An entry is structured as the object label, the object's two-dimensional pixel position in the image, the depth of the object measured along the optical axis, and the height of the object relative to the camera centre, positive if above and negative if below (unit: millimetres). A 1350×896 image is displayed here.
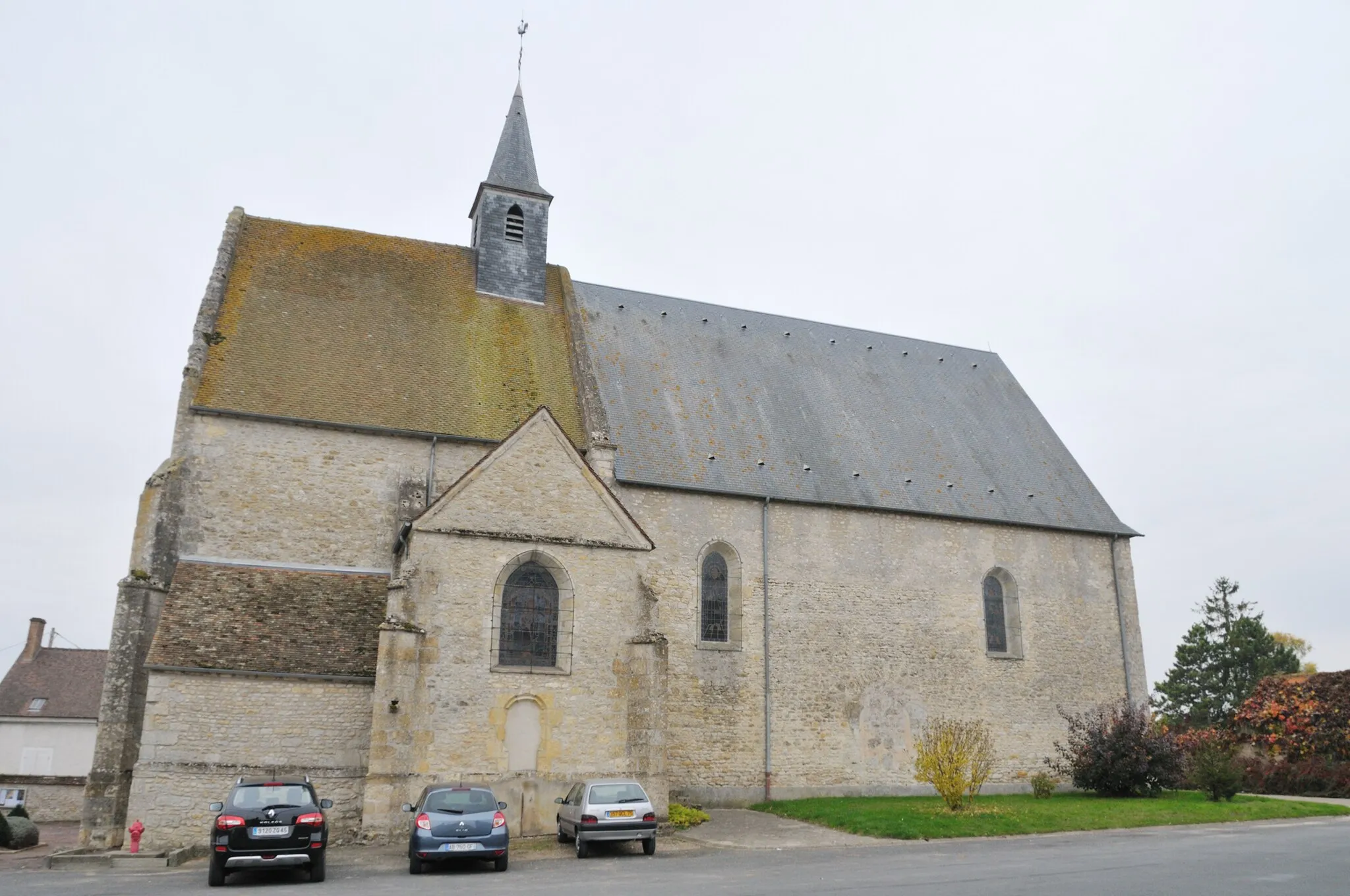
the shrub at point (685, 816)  17859 -2023
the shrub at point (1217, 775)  21031 -1351
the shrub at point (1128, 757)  21594 -1008
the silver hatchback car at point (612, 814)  14445 -1613
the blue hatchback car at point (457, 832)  12883 -1695
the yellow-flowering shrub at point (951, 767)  18281 -1088
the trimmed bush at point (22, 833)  19156 -2663
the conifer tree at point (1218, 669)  47938 +2204
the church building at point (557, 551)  16484 +3266
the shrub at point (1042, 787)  21734 -1692
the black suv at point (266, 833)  12227 -1654
